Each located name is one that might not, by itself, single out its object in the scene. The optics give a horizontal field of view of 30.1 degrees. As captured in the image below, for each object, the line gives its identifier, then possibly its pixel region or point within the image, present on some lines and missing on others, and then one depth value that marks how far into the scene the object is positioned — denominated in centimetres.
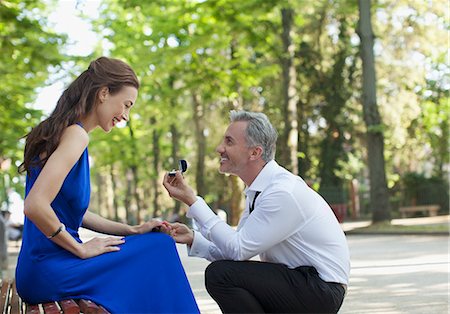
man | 439
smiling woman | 396
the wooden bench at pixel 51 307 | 376
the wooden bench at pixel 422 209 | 3841
